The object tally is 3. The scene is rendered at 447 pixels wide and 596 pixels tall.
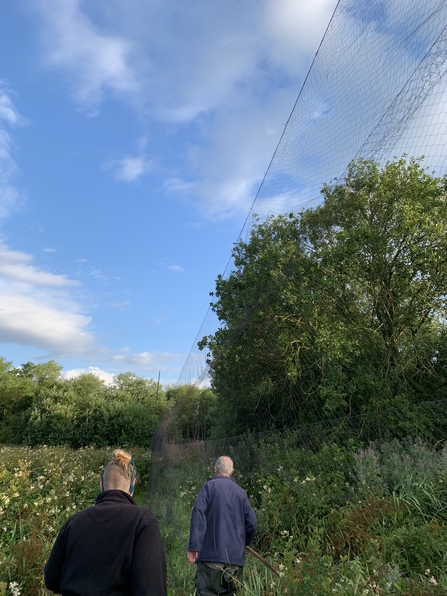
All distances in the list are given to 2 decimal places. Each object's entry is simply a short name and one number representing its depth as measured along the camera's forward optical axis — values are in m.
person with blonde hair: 1.81
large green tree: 8.23
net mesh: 3.74
